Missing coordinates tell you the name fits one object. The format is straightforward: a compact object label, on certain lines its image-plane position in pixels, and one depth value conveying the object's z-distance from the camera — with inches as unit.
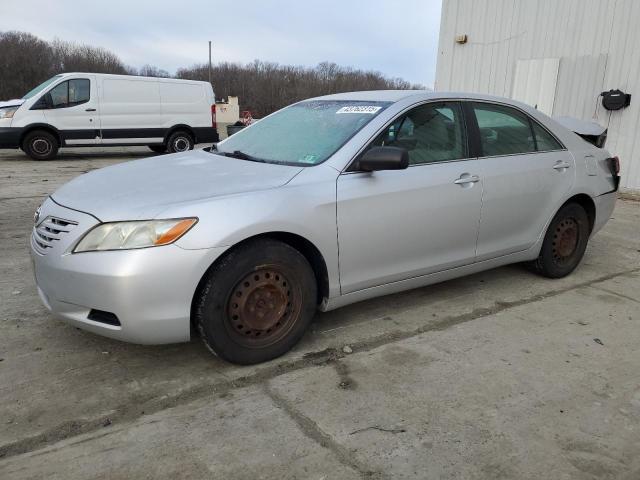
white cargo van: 464.1
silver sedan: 102.3
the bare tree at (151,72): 2956.2
